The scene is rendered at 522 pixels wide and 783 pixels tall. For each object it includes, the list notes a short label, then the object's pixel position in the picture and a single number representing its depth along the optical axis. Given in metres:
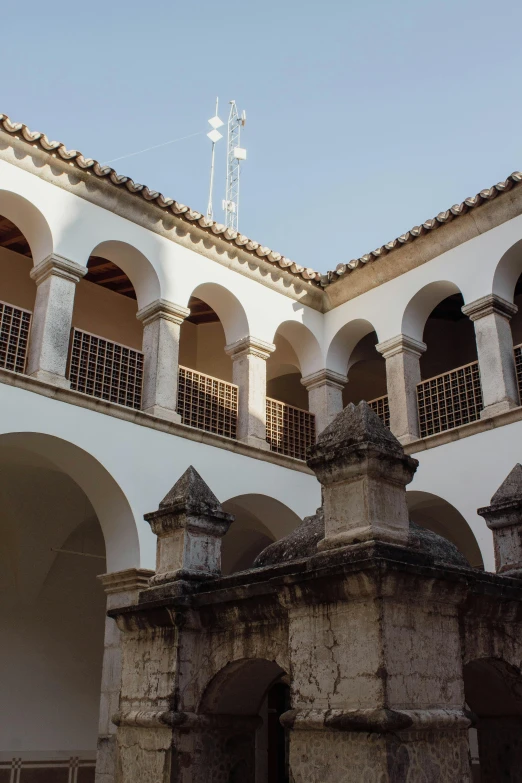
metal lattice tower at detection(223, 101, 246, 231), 17.21
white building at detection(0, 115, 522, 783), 9.55
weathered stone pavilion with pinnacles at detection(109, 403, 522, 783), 3.61
